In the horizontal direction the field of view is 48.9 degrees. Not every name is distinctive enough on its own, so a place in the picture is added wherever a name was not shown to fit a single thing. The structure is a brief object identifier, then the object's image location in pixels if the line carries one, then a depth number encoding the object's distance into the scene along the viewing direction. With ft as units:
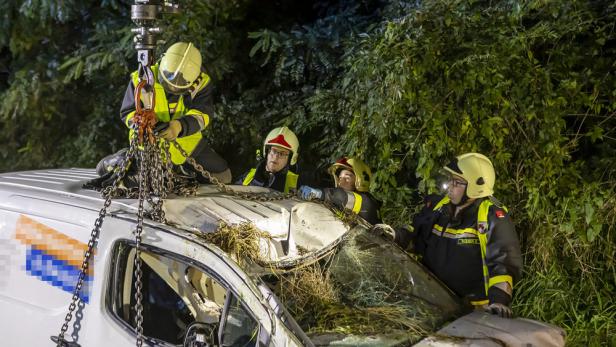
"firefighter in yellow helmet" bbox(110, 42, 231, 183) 14.02
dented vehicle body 9.85
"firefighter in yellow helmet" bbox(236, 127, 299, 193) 19.77
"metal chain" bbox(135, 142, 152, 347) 9.98
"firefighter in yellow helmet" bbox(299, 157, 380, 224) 15.48
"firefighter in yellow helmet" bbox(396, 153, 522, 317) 14.02
